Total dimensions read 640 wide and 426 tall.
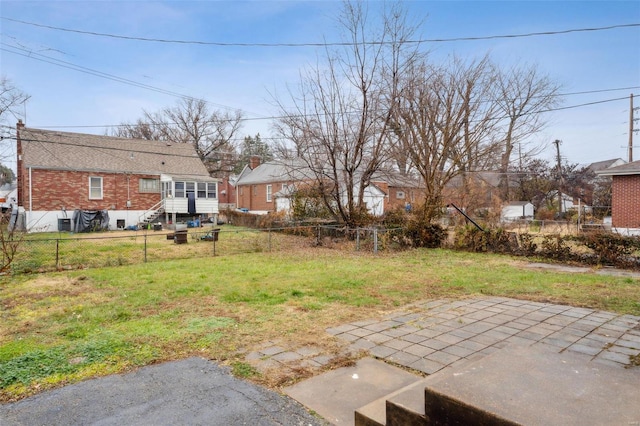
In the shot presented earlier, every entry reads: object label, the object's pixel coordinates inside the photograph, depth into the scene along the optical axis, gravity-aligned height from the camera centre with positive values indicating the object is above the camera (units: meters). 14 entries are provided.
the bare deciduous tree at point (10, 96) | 16.23 +5.16
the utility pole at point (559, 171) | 28.99 +3.05
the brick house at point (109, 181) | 20.70 +1.96
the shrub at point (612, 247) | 9.35 -0.97
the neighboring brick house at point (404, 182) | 15.85 +1.36
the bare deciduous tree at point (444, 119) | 15.66 +3.86
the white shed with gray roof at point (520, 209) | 33.19 +0.04
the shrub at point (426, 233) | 13.48 -0.79
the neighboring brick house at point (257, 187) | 31.03 +2.20
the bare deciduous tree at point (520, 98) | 16.91 +5.10
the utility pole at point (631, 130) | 24.58 +5.06
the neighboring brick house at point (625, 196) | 15.12 +0.50
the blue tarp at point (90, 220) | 20.12 -0.32
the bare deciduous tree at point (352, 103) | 13.73 +4.01
